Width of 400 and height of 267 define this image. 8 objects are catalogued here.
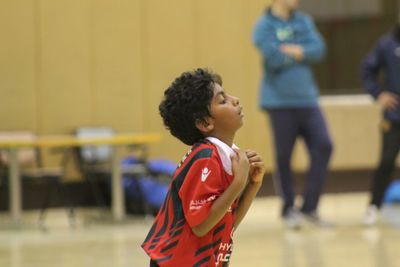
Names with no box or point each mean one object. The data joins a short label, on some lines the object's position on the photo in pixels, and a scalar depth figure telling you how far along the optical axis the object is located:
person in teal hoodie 16.27
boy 6.20
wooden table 17.48
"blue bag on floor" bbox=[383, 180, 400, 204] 20.53
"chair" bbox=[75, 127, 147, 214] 20.02
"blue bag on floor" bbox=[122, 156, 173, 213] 19.00
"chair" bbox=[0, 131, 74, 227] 18.59
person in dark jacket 16.33
